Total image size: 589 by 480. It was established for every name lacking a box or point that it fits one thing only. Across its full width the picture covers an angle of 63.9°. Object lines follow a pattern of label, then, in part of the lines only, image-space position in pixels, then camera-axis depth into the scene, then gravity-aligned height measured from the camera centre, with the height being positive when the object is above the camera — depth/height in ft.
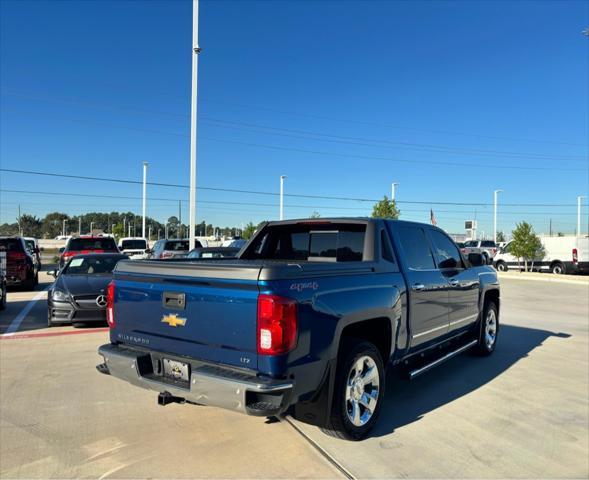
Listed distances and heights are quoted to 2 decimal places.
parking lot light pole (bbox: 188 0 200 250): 58.13 +14.01
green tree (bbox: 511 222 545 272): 90.95 +0.92
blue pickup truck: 10.27 -2.04
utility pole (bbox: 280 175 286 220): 137.28 +15.53
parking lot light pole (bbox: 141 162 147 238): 124.51 +16.37
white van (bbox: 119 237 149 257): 89.66 -0.45
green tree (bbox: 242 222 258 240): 183.19 +5.88
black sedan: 27.40 -3.37
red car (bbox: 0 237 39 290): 47.57 -2.08
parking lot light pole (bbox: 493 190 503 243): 145.12 +10.85
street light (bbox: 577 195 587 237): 149.79 +9.71
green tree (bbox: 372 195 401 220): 123.54 +10.01
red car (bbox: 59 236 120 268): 54.08 -0.34
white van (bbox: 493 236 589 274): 83.66 -1.31
